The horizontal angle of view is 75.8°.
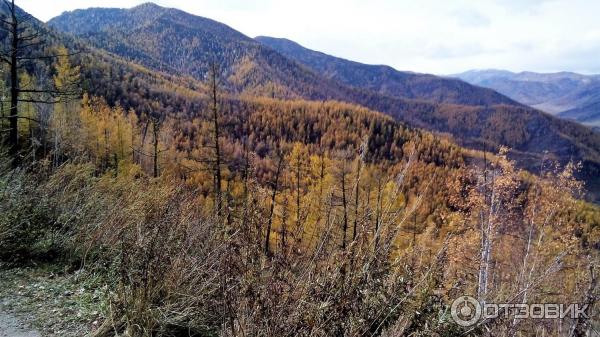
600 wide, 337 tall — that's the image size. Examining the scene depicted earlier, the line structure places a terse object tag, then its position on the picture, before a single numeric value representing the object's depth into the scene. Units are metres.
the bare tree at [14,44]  10.84
